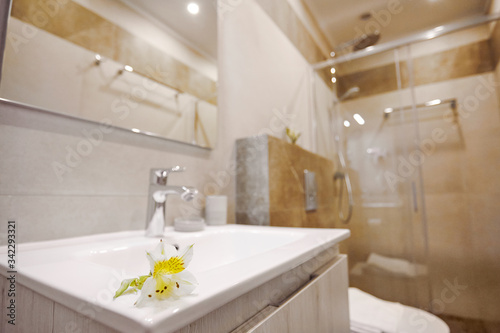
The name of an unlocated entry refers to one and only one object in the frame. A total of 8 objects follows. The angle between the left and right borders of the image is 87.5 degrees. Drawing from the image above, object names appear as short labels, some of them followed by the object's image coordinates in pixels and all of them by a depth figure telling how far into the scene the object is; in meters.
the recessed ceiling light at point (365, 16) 2.26
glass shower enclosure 1.78
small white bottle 0.99
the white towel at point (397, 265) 1.85
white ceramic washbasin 0.25
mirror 0.61
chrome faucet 0.73
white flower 0.27
